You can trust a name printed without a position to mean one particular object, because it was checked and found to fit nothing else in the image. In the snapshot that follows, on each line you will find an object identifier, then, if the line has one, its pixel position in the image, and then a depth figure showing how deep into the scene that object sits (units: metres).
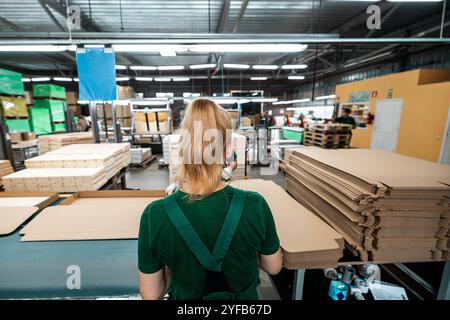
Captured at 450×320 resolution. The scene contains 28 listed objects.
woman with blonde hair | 0.96
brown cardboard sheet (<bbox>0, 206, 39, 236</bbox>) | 1.77
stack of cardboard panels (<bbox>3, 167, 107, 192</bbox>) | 2.64
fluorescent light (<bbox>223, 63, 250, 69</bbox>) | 7.63
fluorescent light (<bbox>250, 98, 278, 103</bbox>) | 9.06
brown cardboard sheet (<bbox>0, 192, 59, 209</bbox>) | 2.17
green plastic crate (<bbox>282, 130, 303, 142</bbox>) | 10.59
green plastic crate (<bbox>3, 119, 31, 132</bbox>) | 7.55
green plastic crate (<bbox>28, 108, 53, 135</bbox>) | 8.67
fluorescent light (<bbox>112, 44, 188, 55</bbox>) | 3.41
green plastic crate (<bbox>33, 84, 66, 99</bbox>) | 9.15
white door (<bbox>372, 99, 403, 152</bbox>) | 7.83
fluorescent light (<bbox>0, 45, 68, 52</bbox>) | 3.37
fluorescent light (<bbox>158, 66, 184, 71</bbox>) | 10.56
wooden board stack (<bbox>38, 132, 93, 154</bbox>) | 4.76
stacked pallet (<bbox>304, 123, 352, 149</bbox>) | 6.29
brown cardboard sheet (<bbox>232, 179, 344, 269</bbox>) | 1.54
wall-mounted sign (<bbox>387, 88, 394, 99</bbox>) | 8.01
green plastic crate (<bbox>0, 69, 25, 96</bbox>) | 6.69
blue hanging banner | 3.52
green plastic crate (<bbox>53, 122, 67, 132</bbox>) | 9.72
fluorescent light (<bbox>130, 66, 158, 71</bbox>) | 11.14
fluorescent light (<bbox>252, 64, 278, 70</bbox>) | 9.81
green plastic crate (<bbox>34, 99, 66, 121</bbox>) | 9.17
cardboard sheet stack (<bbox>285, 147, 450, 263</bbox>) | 1.62
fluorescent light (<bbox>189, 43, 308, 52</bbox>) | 3.55
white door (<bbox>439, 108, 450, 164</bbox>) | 6.06
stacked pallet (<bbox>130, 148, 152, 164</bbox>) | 8.48
